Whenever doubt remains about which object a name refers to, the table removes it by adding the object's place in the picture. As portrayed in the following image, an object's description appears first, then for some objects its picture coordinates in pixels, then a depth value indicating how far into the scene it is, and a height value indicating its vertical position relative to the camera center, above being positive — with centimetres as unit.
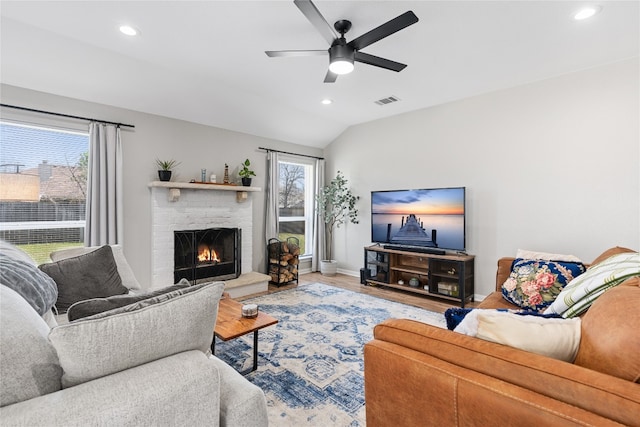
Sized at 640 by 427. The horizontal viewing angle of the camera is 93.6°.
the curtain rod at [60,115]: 299 +105
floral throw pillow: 217 -50
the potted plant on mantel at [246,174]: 460 +61
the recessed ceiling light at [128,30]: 256 +158
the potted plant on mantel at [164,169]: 384 +58
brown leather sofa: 75 -47
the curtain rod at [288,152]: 503 +110
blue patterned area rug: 186 -117
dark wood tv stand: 392 -82
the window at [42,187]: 304 +27
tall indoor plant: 546 +15
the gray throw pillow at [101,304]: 114 -36
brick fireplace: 387 -5
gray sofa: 79 -48
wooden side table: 201 -79
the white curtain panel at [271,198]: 505 +27
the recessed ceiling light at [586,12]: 228 +158
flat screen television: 405 -5
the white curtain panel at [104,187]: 338 +29
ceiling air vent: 417 +163
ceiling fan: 194 +128
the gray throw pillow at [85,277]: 208 -47
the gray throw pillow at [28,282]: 127 -32
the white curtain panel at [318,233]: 575 -37
